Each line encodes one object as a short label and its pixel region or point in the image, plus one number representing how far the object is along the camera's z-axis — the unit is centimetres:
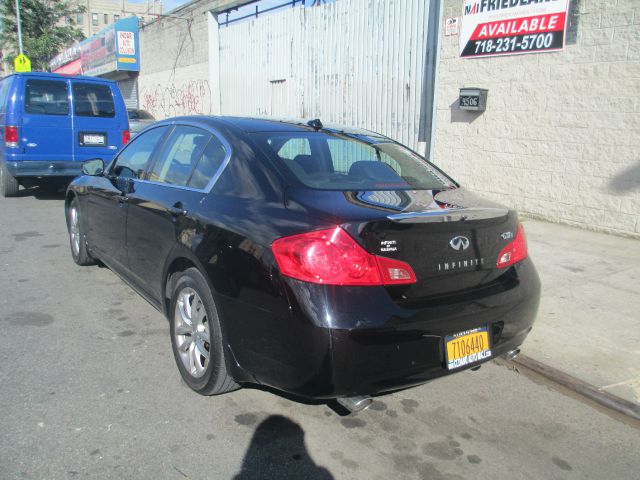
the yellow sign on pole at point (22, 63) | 2327
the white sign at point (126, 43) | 2472
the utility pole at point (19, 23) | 2892
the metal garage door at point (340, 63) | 1004
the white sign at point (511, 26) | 750
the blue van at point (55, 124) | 924
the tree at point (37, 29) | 3216
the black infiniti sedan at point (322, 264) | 261
